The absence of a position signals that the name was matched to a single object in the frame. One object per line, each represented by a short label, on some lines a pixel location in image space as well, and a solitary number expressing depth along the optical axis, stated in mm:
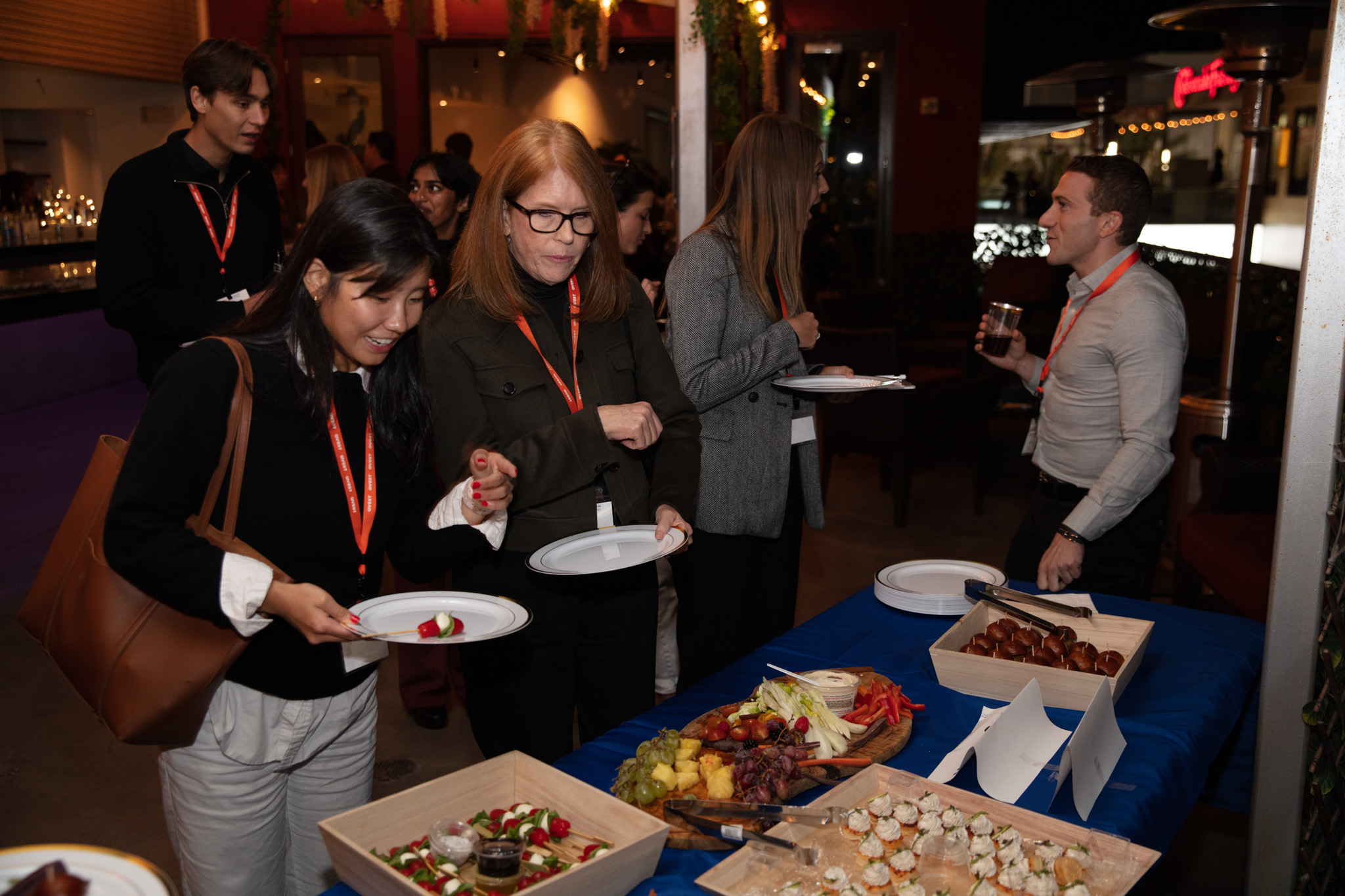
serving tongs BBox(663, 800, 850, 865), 1274
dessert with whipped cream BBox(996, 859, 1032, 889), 1194
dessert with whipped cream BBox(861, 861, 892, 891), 1206
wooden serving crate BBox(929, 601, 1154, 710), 1687
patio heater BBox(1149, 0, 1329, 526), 3904
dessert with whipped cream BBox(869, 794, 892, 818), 1323
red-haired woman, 1810
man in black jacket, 2631
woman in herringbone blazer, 2398
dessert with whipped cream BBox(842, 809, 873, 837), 1287
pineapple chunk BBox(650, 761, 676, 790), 1352
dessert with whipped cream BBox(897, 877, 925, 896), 1177
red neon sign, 9133
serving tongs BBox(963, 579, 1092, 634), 1916
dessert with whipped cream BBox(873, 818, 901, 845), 1277
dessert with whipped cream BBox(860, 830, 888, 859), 1252
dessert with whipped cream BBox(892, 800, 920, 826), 1305
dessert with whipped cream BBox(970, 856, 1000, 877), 1220
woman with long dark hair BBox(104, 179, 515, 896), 1330
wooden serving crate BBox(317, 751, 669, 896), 1120
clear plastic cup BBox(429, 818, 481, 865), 1164
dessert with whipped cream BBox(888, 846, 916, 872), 1221
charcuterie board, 1283
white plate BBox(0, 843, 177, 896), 898
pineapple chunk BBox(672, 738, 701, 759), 1396
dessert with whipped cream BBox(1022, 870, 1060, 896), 1176
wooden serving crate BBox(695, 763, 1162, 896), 1189
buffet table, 1449
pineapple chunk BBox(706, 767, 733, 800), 1354
